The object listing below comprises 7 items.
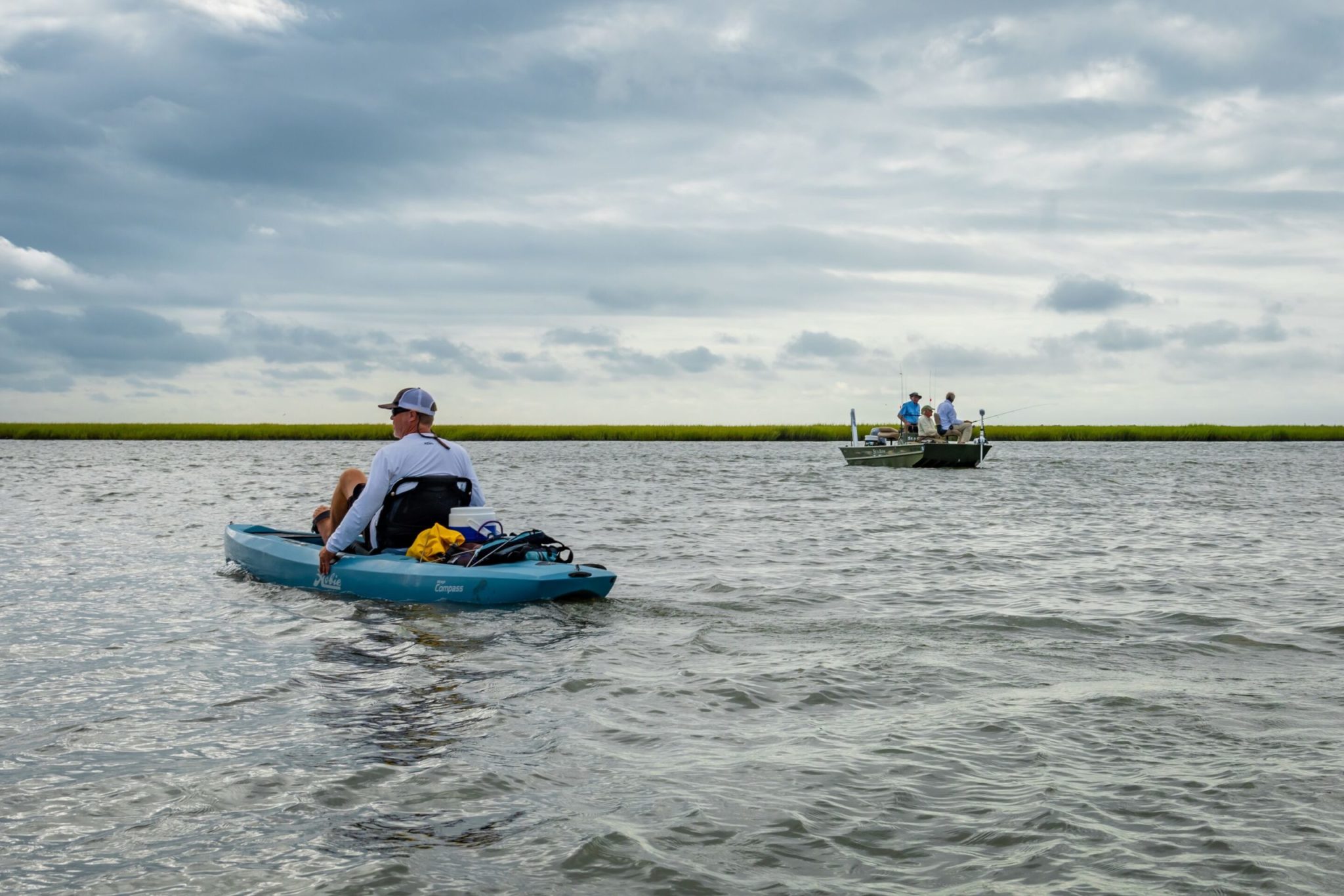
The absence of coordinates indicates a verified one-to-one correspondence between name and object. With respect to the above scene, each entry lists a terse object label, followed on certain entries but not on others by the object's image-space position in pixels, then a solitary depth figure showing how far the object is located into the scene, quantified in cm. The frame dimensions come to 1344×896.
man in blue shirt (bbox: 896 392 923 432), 3684
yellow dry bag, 1010
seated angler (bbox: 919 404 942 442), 3591
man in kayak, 1000
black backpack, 1002
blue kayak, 969
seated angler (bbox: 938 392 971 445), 3603
